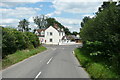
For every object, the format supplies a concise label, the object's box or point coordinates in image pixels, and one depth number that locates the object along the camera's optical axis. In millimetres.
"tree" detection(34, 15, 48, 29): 79104
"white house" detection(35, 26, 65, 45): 57801
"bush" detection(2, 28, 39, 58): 15263
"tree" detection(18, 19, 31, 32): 78594
